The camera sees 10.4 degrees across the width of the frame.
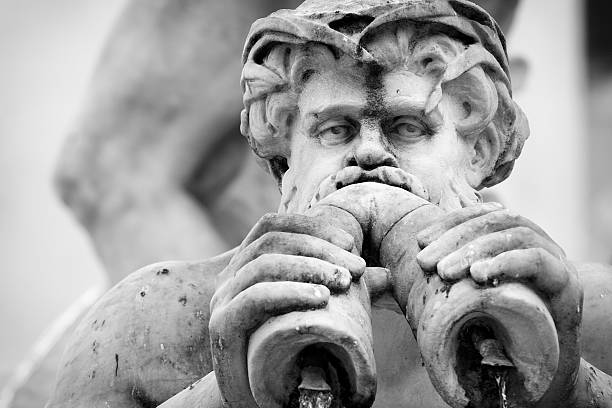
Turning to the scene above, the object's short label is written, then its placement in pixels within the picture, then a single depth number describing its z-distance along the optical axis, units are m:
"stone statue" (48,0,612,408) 4.95
